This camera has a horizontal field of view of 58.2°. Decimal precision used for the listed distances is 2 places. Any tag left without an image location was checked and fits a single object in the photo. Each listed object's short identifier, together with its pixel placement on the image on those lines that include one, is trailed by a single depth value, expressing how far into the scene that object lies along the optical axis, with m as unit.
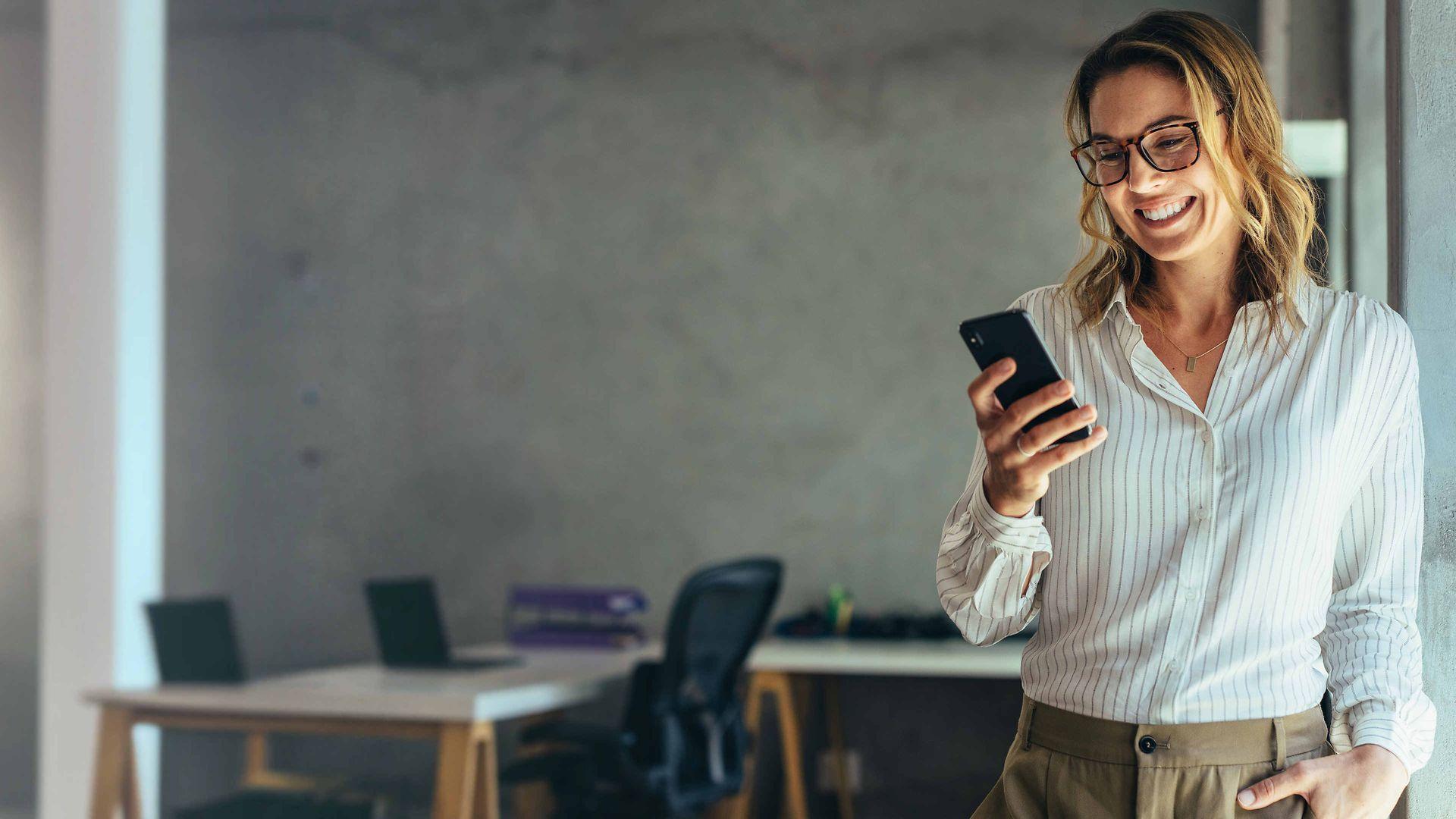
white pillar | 4.48
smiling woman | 1.10
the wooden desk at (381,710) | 3.19
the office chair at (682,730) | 3.66
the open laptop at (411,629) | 4.06
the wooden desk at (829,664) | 4.02
